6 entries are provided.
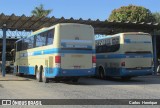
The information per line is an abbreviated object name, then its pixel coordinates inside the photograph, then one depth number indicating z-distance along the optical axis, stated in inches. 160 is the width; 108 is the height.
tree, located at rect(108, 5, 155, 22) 1349.1
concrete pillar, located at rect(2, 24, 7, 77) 644.3
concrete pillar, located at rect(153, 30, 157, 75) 747.1
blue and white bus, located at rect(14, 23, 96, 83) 474.1
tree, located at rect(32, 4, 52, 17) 1391.7
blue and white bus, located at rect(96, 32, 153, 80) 537.5
